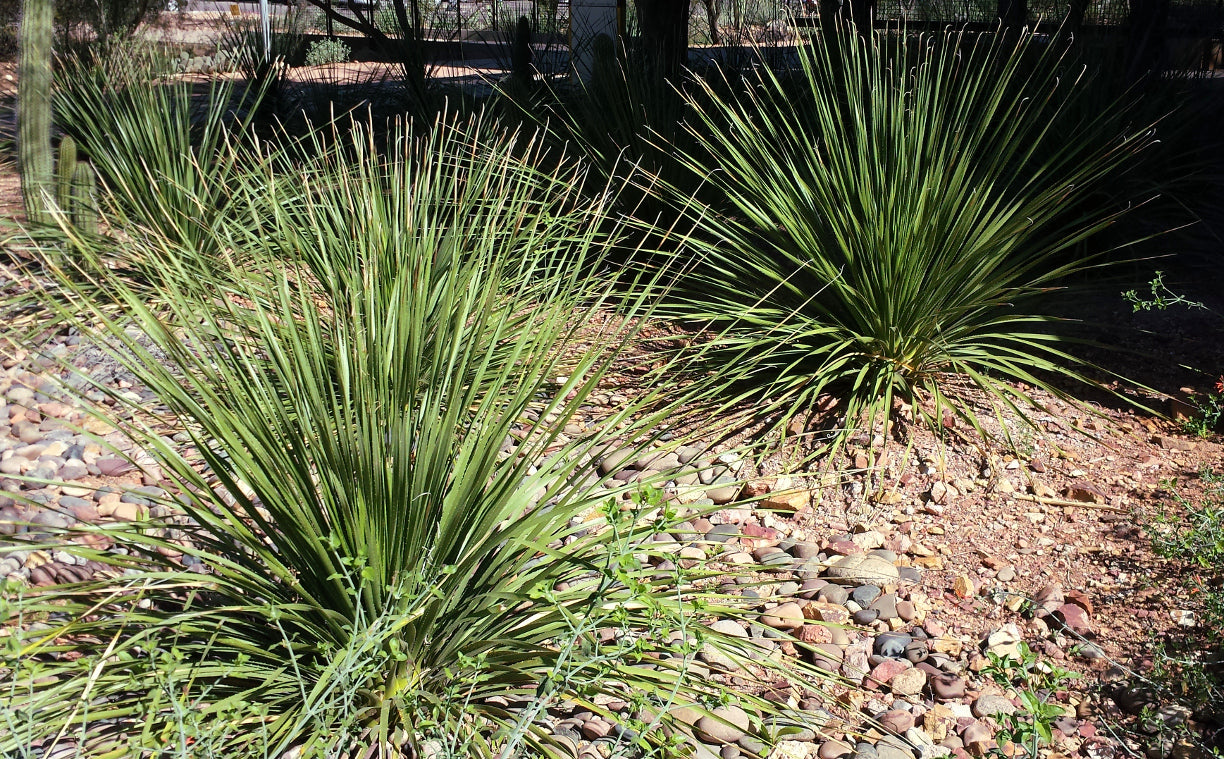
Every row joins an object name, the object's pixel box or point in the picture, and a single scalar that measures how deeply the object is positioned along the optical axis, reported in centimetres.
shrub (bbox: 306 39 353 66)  1331
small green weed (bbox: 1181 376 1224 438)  332
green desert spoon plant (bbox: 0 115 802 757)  183
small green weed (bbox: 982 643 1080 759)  178
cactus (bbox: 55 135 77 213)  481
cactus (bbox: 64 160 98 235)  467
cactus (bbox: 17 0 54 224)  493
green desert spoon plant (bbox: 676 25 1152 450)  344
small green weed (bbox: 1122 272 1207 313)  329
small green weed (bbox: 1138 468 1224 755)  226
